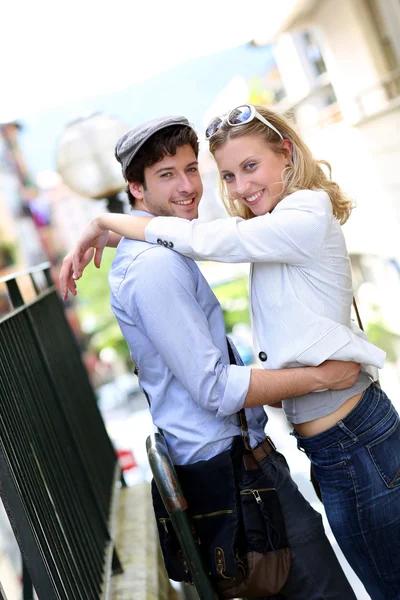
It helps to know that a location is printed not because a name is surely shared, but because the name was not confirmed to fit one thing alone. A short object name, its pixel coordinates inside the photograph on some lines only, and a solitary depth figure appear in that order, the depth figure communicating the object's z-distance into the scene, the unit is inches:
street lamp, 231.1
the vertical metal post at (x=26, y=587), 119.3
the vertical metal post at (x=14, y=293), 141.3
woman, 82.6
